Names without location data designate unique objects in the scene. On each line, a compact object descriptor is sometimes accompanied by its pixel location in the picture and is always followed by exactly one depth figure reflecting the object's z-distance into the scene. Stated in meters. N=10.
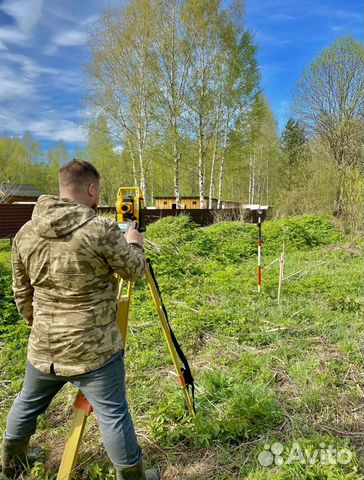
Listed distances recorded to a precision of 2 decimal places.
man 1.78
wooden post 5.46
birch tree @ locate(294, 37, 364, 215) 19.44
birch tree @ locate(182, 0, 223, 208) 20.17
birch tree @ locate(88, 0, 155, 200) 19.86
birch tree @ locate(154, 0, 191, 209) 19.95
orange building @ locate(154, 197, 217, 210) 32.50
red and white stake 5.82
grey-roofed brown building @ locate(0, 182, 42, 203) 35.78
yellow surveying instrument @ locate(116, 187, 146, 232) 2.25
